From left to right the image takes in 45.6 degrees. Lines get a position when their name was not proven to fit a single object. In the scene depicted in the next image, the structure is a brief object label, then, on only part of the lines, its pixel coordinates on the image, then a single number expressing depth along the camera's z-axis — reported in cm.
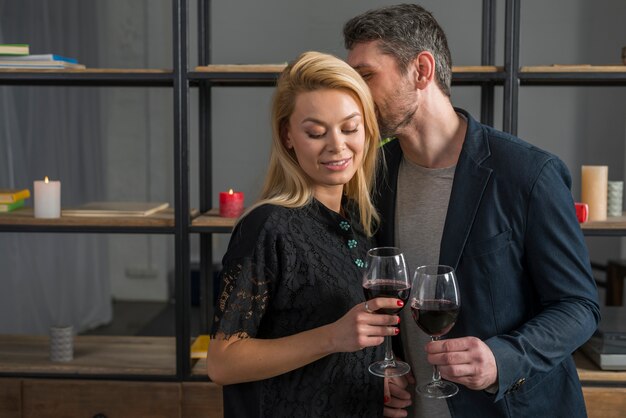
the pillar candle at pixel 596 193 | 259
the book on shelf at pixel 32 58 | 254
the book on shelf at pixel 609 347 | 255
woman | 145
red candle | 264
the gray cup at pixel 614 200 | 267
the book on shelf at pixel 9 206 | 273
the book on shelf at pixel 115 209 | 264
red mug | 254
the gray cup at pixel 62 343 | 271
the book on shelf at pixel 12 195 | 275
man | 150
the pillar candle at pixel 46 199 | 261
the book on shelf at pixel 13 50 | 256
